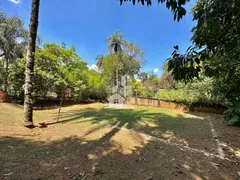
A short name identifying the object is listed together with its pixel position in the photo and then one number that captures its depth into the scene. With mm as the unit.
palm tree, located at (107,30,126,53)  22016
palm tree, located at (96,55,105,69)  23397
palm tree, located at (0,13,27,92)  10375
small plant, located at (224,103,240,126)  6453
